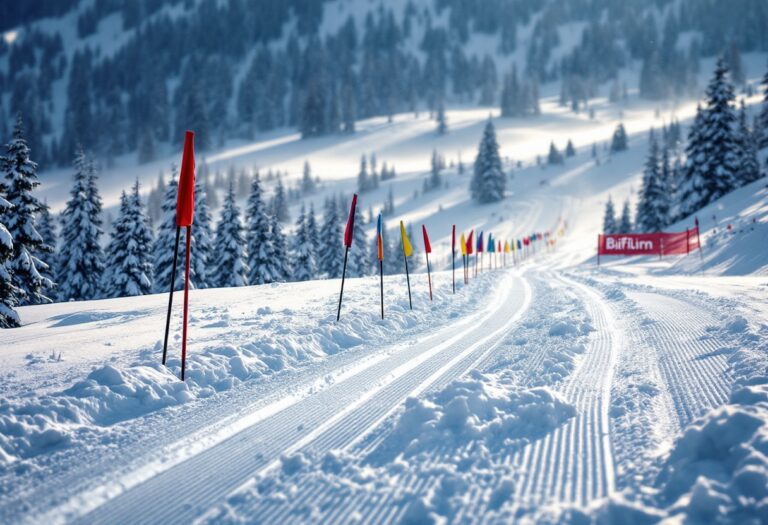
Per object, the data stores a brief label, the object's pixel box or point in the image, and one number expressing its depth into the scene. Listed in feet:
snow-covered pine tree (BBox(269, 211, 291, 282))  103.75
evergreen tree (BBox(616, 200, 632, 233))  159.02
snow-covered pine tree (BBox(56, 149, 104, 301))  84.58
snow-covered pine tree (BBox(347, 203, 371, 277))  125.90
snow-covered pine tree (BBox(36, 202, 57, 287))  99.19
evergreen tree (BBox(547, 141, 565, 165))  360.69
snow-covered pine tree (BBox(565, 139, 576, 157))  385.91
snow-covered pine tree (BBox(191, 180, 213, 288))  87.56
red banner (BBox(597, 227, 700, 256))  86.12
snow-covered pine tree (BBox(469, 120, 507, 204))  277.44
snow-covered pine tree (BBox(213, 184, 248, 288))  90.02
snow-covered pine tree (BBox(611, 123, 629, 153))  366.84
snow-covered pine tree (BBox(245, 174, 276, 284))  96.84
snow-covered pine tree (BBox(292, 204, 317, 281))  114.01
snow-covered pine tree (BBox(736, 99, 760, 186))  110.52
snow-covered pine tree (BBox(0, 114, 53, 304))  54.60
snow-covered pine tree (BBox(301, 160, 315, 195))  362.12
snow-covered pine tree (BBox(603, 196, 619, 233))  170.43
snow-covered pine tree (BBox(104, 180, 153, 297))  81.82
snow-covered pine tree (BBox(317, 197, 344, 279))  121.08
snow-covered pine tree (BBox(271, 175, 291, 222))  220.57
